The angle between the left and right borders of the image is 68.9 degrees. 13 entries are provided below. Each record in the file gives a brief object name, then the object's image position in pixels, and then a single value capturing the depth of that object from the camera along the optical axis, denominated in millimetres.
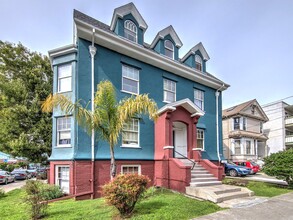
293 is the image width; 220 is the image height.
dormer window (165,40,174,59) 15289
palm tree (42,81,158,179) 8445
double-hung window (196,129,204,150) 16031
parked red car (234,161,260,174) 23298
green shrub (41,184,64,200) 9164
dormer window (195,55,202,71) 17470
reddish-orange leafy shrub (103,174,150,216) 6324
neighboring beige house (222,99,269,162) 29016
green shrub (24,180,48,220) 6539
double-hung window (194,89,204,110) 16606
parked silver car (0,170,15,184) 19853
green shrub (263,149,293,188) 12616
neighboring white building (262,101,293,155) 33688
